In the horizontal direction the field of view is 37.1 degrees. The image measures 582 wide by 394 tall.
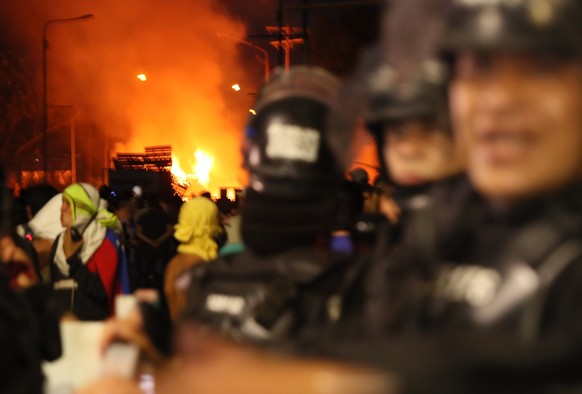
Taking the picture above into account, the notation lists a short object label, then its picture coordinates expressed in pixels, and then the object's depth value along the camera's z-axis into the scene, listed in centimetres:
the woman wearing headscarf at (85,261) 740
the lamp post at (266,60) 3105
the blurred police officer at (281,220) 221
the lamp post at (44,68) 3131
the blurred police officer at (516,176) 121
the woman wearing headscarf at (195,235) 731
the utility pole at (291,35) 2398
